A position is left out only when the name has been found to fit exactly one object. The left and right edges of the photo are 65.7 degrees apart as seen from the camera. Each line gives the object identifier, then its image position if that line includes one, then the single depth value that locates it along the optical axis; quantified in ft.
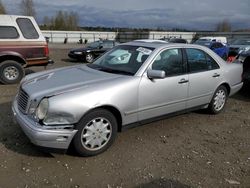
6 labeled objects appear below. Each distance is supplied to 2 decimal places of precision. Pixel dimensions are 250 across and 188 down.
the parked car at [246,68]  16.44
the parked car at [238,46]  34.29
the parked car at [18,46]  18.95
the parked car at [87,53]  37.65
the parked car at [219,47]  37.41
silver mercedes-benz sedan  7.89
